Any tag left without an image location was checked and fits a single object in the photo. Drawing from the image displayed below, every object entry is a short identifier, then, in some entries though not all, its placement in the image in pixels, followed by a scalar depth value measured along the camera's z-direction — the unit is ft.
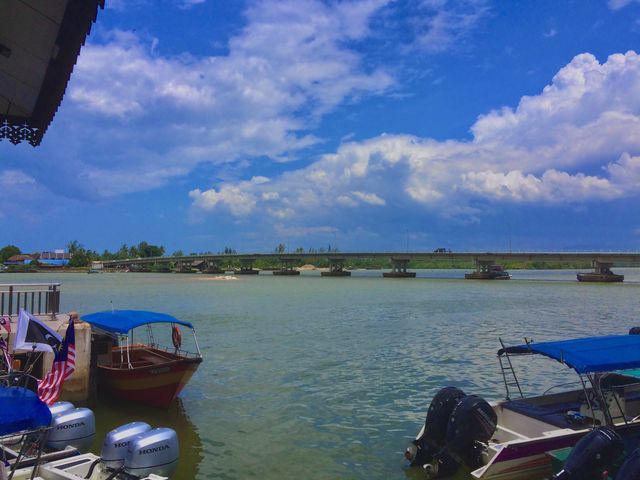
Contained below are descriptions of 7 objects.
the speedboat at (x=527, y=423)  34.35
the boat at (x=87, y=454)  28.60
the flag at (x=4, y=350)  41.85
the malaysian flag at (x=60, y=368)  33.68
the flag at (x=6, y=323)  46.95
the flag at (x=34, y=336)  33.96
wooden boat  51.42
